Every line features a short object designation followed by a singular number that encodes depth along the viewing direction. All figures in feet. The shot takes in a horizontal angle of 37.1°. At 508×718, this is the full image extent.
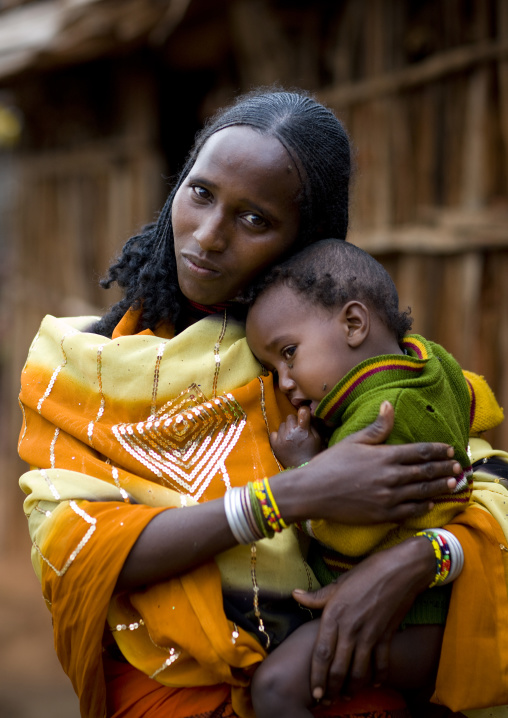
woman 5.83
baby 6.00
